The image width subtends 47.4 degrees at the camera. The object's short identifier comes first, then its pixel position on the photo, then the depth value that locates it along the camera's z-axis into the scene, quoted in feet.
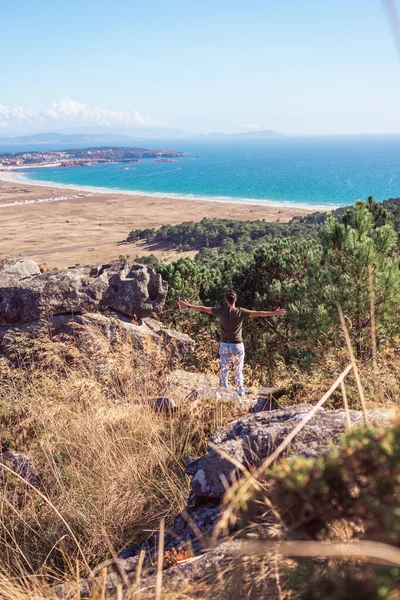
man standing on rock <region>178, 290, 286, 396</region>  24.63
